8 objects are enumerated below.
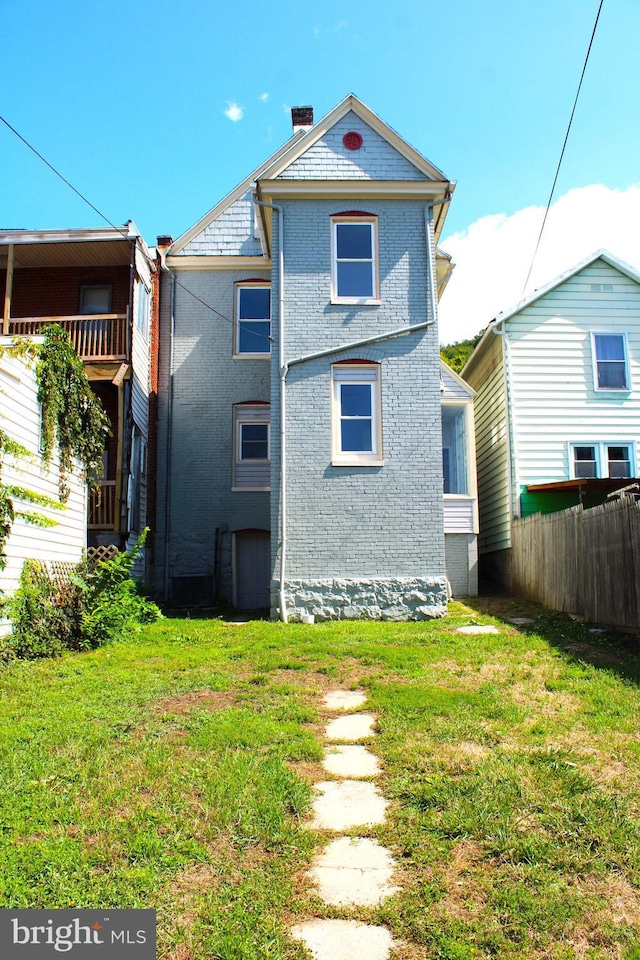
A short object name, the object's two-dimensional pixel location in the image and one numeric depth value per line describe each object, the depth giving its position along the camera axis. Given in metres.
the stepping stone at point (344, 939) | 3.00
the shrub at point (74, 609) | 9.50
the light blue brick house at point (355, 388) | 13.12
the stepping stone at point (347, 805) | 4.23
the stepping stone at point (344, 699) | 6.91
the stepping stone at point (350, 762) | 5.04
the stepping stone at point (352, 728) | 5.89
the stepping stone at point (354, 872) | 3.42
